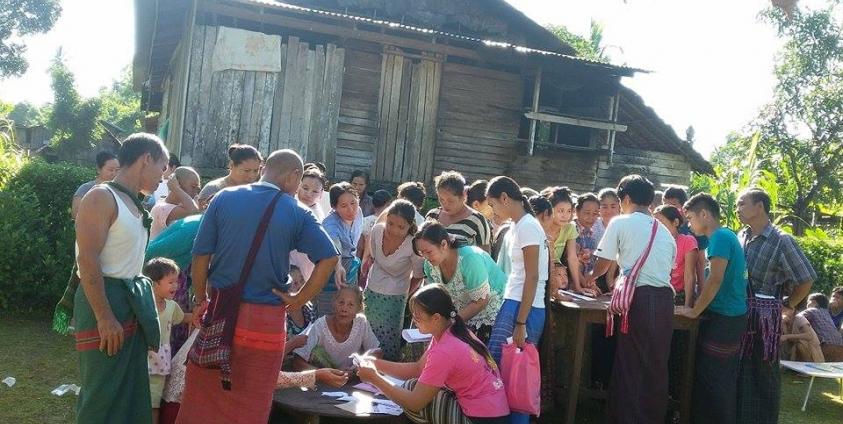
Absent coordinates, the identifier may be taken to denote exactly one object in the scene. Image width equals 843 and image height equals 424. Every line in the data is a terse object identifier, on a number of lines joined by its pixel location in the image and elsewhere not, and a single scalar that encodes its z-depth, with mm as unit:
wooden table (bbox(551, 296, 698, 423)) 5453
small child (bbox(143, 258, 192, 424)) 4598
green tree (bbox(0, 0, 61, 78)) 29531
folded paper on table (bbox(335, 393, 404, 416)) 4500
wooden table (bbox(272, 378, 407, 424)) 4402
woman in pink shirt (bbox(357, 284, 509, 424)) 4230
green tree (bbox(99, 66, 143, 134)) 48969
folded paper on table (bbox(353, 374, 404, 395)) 5012
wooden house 10789
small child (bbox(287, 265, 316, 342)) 5527
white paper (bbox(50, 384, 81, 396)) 5638
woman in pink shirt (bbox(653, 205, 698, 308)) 5723
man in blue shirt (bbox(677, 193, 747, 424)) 5465
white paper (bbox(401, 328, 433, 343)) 5160
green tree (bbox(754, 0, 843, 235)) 22031
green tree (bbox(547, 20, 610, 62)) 30653
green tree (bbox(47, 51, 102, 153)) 32656
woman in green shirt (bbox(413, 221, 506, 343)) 4855
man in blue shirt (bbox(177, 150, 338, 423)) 3691
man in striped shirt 5633
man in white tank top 3395
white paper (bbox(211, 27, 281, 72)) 10680
